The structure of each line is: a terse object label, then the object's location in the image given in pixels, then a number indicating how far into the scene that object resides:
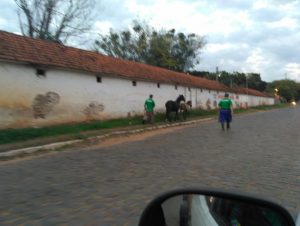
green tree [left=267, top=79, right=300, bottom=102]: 75.49
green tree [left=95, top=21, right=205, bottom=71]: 33.94
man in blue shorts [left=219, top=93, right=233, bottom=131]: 11.22
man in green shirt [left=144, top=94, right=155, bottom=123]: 14.16
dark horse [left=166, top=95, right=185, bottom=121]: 15.81
